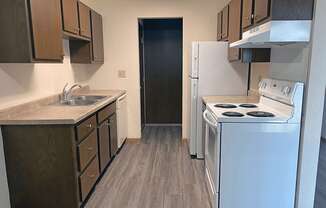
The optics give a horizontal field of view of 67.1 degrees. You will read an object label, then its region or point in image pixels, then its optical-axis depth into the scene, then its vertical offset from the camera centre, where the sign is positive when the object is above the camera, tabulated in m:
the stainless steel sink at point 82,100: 3.11 -0.42
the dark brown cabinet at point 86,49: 3.46 +0.26
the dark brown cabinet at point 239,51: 2.66 +0.18
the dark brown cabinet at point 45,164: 2.03 -0.81
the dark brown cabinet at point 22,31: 1.87 +0.29
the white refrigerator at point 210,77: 3.27 -0.14
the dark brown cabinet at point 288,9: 1.71 +0.40
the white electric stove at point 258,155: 1.91 -0.70
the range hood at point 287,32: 1.73 +0.24
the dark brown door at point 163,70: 4.93 -0.06
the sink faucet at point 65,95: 3.09 -0.34
